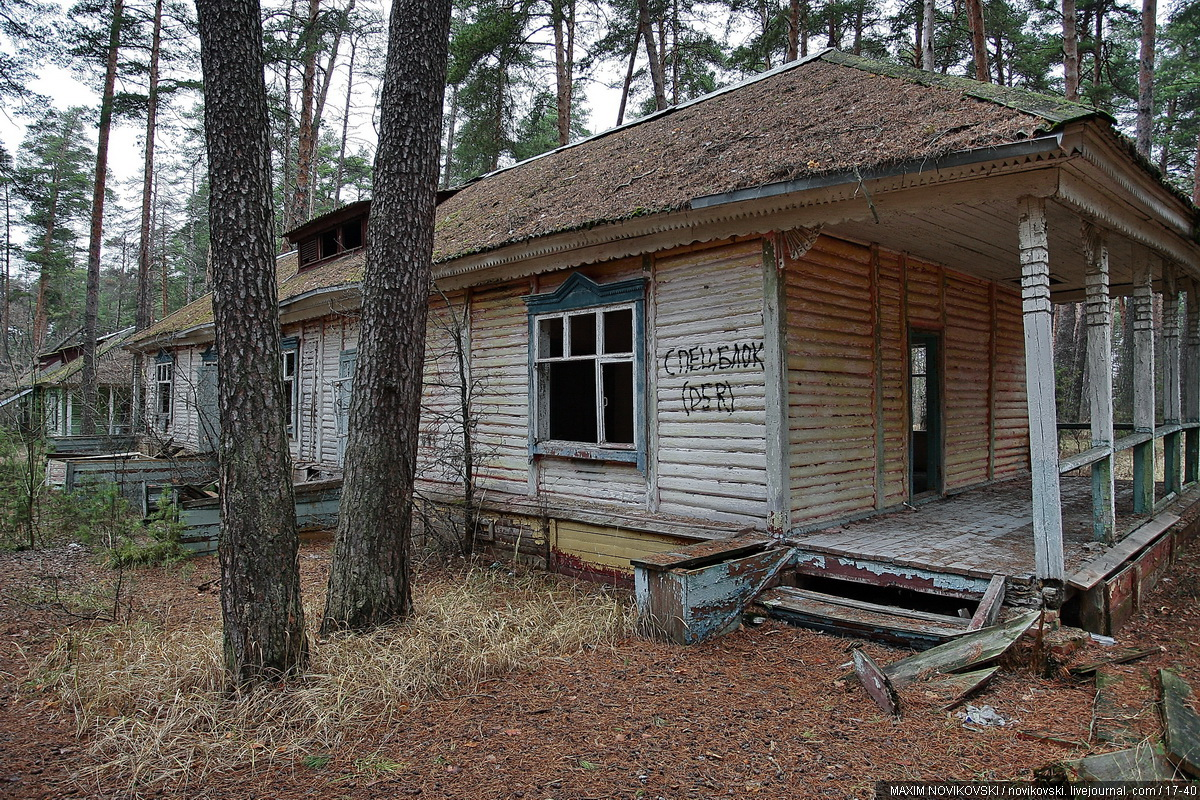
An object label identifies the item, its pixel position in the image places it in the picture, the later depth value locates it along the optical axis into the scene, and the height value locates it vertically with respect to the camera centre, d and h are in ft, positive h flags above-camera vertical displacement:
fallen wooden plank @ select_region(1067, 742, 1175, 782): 8.80 -4.93
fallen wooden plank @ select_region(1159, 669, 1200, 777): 9.29 -5.05
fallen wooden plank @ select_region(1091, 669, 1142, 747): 10.28 -5.19
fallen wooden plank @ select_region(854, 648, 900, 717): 11.75 -5.17
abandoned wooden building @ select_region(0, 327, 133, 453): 67.62 +3.56
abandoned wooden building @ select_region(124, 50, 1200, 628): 15.66 +2.23
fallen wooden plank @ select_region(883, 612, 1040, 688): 12.63 -4.87
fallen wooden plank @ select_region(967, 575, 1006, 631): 13.92 -4.46
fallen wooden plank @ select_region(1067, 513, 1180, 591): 15.16 -4.08
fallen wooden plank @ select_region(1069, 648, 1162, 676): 12.84 -5.16
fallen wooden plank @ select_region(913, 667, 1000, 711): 11.74 -5.17
